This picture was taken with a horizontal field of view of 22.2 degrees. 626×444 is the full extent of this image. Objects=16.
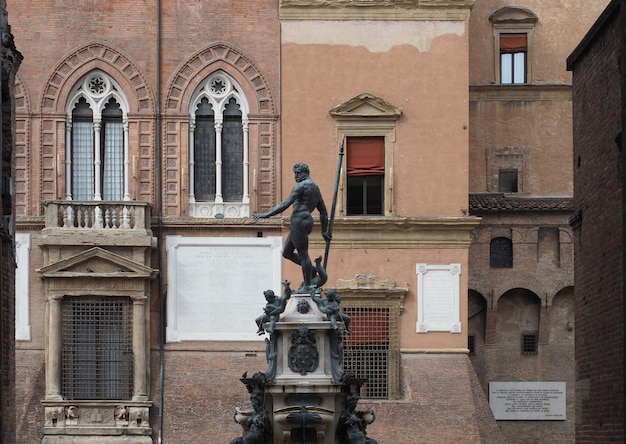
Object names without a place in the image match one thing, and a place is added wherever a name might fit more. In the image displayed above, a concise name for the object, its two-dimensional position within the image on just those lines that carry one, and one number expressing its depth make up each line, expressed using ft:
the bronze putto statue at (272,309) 86.38
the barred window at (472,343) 147.23
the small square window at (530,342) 146.92
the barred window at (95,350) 129.80
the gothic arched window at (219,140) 134.41
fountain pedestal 85.25
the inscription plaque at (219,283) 132.26
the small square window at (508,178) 148.97
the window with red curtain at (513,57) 150.61
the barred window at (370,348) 132.05
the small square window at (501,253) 147.23
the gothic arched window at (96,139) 133.90
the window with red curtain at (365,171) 134.00
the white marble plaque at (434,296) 132.46
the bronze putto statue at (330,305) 86.74
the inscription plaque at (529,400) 145.18
